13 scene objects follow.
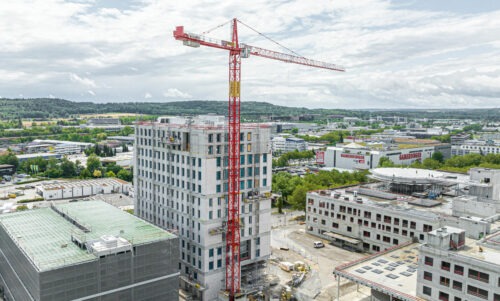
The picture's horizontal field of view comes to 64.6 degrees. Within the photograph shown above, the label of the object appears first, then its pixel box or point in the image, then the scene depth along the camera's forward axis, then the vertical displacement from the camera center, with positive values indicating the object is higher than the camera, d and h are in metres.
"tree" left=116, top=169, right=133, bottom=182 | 168.25 -26.55
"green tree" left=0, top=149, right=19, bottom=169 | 188.75 -22.70
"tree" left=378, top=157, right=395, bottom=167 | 168.88 -20.51
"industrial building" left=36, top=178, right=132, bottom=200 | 136.62 -26.68
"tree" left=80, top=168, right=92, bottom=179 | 172.40 -26.72
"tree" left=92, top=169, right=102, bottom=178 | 174.00 -26.69
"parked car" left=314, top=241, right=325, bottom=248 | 89.50 -29.41
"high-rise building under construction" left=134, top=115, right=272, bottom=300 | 64.81 -13.64
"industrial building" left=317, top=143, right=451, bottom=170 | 185.62 -19.74
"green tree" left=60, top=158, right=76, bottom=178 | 179.25 -25.47
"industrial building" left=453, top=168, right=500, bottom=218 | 79.06 -17.03
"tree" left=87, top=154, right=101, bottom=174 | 182.12 -23.62
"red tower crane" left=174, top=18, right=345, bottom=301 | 65.38 -6.71
